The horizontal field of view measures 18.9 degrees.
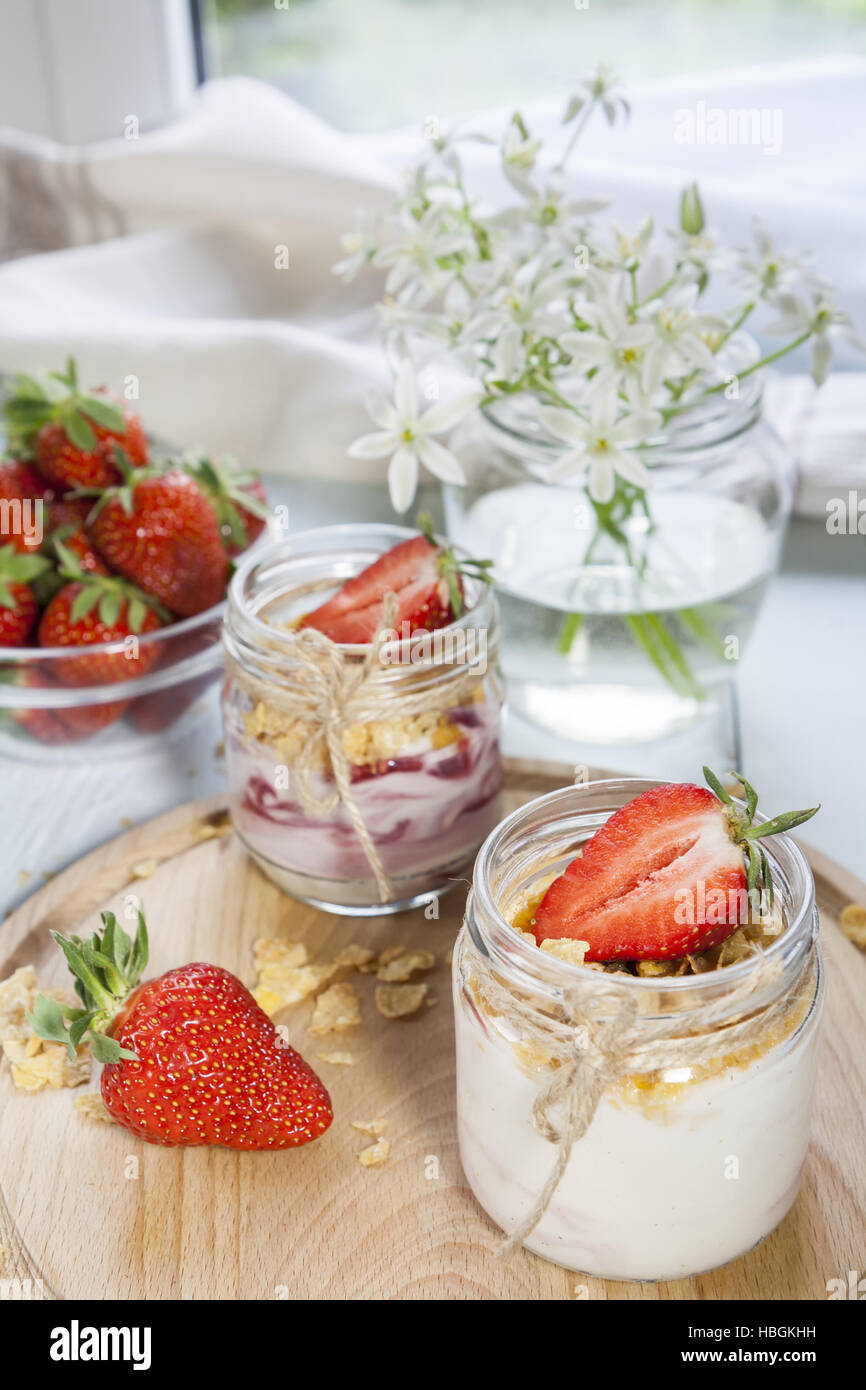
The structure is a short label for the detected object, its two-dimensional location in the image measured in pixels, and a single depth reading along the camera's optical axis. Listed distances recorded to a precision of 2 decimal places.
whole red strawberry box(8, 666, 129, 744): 0.64
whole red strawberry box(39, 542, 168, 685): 0.63
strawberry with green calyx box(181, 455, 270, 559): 0.66
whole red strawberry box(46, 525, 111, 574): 0.64
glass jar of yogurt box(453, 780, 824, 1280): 0.46
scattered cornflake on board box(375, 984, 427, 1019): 0.54
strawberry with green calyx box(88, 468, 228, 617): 0.64
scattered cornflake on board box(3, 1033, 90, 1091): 0.53
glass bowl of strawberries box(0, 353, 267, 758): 0.63
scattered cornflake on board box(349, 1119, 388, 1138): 0.52
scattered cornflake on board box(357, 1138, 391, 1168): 0.51
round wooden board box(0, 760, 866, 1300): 0.49
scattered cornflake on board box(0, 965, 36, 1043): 0.54
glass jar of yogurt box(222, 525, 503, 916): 0.54
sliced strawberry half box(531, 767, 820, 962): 0.47
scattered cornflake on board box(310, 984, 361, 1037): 0.54
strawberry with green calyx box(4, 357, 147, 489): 0.65
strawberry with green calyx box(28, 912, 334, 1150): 0.50
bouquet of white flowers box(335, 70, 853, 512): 0.54
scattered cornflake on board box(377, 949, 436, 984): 0.55
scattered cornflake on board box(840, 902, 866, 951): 0.55
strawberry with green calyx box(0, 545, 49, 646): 0.63
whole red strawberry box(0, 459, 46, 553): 0.64
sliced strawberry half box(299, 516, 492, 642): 0.55
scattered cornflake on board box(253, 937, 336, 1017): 0.55
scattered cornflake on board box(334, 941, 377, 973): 0.56
